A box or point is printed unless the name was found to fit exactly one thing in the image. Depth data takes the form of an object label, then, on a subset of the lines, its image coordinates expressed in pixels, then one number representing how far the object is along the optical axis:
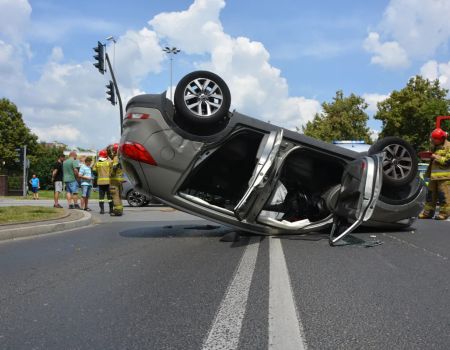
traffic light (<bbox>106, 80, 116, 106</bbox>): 18.27
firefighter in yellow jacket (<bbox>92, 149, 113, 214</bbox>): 11.73
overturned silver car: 5.95
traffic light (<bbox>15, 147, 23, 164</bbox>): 25.15
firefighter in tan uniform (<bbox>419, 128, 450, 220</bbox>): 9.48
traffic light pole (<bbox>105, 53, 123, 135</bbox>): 17.92
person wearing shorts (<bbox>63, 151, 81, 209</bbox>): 12.84
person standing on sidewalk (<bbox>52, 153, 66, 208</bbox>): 13.74
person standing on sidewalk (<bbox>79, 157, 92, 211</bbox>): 12.95
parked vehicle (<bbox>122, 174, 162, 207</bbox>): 15.79
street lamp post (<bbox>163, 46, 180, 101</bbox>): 35.30
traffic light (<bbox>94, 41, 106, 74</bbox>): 16.52
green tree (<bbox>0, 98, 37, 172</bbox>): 56.88
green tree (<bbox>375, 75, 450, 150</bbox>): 37.88
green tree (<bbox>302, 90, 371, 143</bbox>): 40.53
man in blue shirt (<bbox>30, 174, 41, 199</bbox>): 27.17
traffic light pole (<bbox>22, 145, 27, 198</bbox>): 24.48
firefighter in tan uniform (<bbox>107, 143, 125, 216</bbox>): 10.88
